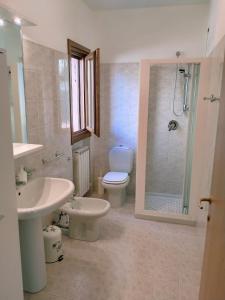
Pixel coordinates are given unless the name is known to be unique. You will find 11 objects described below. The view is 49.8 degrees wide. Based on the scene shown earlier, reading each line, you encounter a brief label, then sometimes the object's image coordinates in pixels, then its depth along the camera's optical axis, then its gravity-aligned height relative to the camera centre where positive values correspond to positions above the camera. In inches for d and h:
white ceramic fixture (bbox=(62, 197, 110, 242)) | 96.7 -46.4
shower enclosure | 110.3 -18.4
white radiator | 125.7 -35.5
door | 39.8 -23.2
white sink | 71.4 -36.6
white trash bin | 86.5 -50.5
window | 116.2 +5.9
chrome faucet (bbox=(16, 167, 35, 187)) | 75.9 -24.3
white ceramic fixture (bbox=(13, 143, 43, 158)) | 68.4 -14.3
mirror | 71.4 +9.3
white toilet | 127.3 -39.4
